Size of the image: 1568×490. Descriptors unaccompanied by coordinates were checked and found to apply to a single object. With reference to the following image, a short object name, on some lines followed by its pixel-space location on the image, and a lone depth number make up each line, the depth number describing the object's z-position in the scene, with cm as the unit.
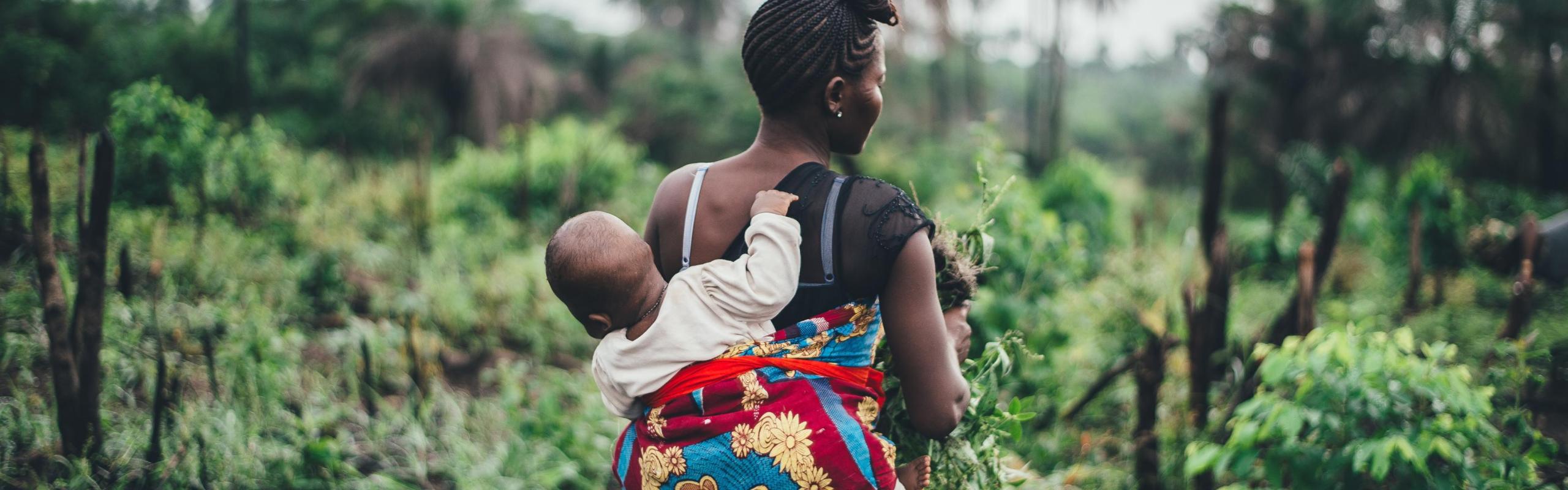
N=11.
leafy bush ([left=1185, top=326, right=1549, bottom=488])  224
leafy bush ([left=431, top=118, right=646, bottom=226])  797
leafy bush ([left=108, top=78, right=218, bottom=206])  462
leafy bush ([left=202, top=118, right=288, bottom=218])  524
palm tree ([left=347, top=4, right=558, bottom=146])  1420
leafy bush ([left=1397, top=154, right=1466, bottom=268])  579
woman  140
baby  136
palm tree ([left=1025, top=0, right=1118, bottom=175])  1720
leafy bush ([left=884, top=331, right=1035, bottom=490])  185
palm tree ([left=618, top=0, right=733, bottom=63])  2817
